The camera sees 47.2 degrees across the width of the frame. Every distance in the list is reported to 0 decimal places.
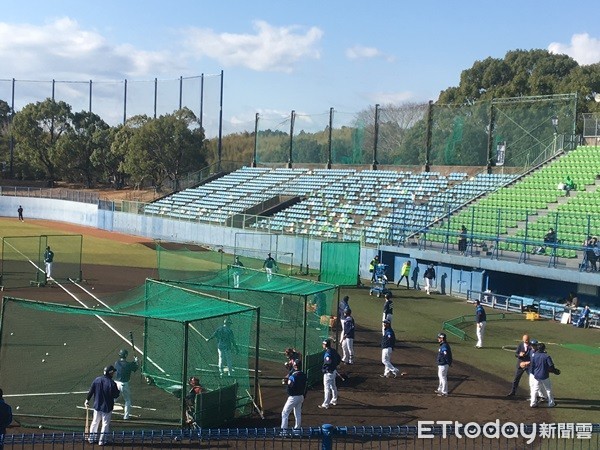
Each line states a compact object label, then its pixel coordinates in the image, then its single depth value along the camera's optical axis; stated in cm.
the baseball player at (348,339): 1833
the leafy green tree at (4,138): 8619
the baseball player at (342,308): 1967
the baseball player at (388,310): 2101
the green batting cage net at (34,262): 2931
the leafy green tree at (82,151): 8069
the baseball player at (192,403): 1302
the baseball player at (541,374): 1497
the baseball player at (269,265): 2968
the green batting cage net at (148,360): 1335
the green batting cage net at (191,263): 2993
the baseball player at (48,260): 2911
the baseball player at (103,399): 1170
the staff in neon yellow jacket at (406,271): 3353
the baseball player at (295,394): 1273
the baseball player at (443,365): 1595
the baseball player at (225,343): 1552
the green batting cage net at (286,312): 1730
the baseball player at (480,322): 2083
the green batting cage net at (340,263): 3269
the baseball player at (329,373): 1456
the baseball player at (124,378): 1325
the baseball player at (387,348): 1714
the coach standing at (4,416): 1035
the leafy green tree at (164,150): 7000
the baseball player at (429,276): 3243
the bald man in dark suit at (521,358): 1591
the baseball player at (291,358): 1345
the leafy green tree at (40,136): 8294
